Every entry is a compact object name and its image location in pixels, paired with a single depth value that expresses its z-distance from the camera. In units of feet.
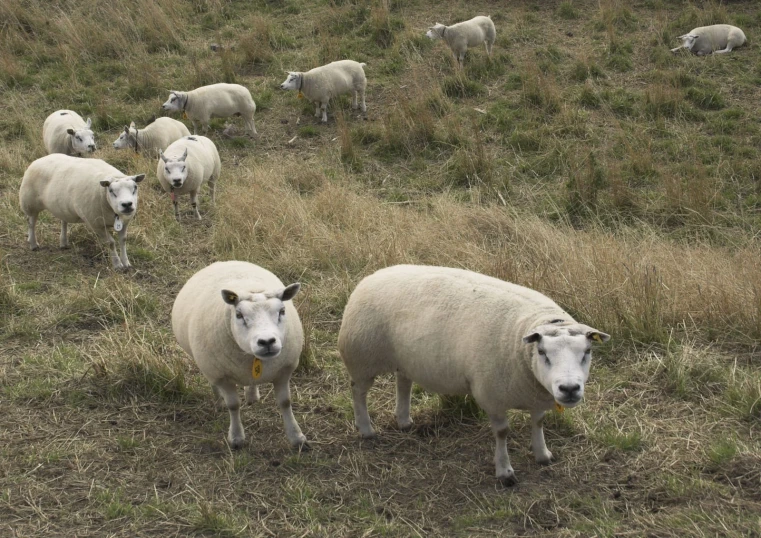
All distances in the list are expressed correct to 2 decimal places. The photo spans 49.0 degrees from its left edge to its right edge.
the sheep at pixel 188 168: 28.81
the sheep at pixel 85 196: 24.89
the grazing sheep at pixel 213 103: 38.27
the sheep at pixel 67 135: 33.19
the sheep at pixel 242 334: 14.28
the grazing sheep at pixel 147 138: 35.27
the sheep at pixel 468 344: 12.53
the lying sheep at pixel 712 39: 41.63
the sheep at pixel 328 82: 39.40
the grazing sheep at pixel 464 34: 42.09
